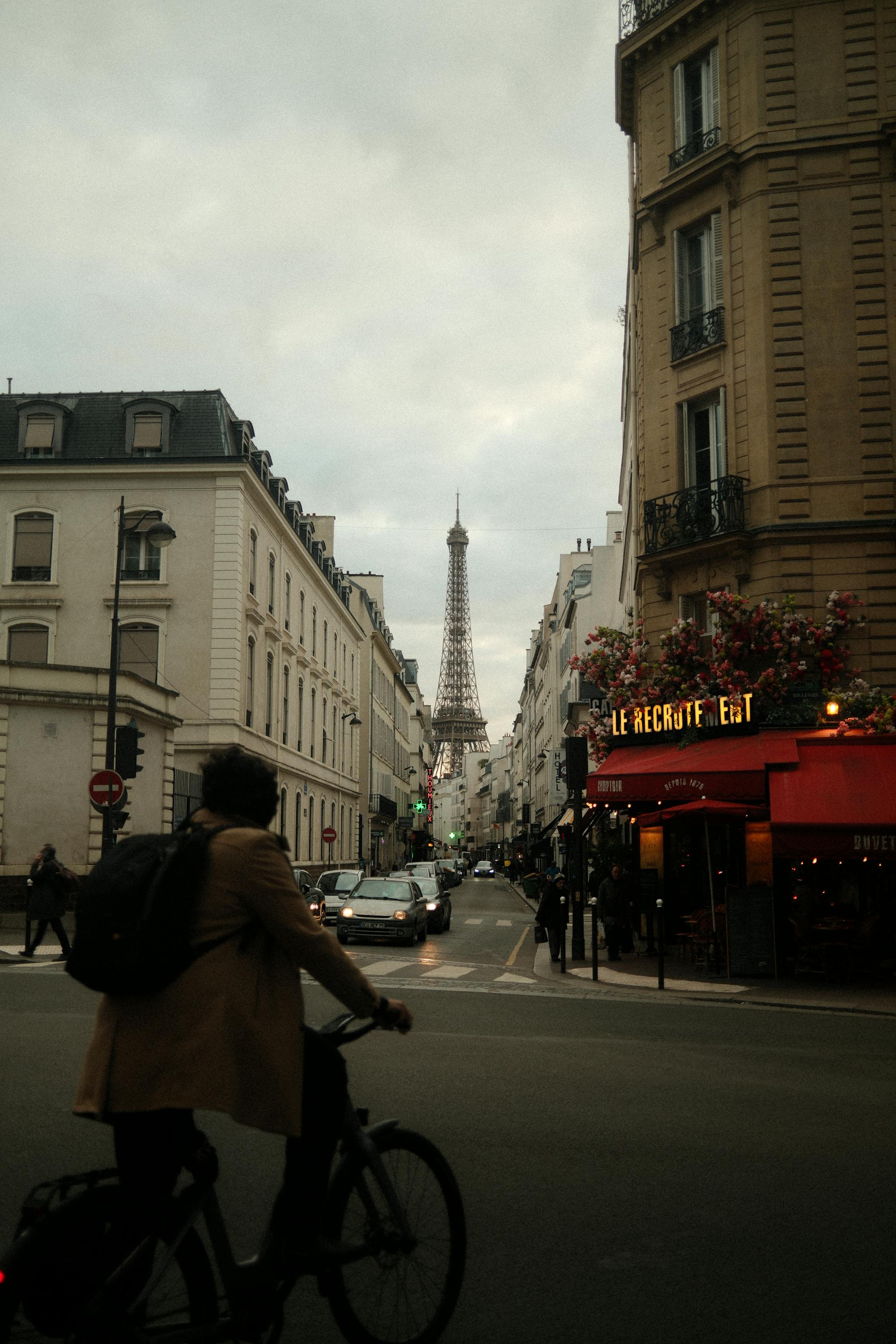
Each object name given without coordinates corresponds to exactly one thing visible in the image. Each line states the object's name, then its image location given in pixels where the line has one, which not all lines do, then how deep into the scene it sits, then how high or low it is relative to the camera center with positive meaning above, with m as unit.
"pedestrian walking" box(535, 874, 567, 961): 19.58 -1.16
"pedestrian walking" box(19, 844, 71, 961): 18.19 -0.86
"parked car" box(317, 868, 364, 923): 31.25 -1.17
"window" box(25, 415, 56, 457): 38.59 +12.62
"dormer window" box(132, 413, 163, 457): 38.41 +12.58
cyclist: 3.25 -0.56
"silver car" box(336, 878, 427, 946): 24.14 -1.56
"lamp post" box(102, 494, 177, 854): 22.33 +3.84
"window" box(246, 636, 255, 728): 39.47 +5.14
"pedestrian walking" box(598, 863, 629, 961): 20.08 -1.12
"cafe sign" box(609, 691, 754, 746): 19.12 +1.99
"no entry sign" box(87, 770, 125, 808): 19.55 +0.77
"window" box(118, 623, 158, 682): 36.84 +5.64
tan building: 19.58 +8.87
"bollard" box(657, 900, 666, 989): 14.48 -1.41
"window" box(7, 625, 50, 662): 37.69 +5.94
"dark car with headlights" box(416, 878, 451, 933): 28.84 -1.62
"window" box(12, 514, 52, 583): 38.09 +8.84
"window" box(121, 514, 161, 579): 37.34 +8.33
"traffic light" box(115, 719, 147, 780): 21.11 +1.48
